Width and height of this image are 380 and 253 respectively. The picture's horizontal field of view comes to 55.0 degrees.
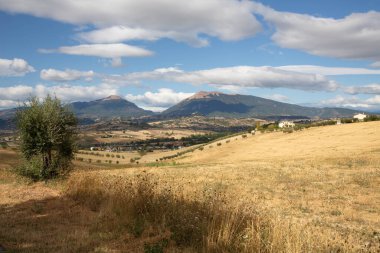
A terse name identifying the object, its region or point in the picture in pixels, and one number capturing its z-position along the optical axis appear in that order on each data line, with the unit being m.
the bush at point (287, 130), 82.97
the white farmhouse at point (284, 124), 105.40
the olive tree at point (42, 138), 26.44
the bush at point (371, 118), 82.19
